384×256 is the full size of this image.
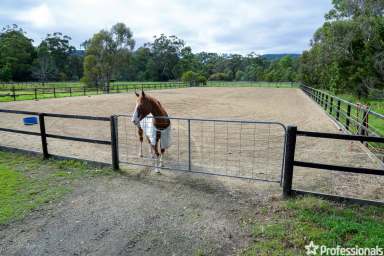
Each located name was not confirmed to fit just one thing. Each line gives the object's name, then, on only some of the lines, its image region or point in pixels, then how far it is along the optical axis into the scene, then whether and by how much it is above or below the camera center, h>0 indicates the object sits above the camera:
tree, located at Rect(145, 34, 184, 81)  98.75 +6.08
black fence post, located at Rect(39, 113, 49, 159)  6.12 -1.37
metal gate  5.73 -1.95
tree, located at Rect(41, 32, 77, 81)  88.75 +7.01
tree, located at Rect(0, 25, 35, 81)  70.00 +5.36
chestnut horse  5.55 -0.92
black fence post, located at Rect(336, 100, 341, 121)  10.30 -1.23
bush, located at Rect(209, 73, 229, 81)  101.06 -0.61
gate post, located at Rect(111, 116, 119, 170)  5.38 -1.35
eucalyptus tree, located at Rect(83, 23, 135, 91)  44.41 +3.55
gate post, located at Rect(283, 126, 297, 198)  4.10 -1.25
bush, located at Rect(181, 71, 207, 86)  64.94 -0.90
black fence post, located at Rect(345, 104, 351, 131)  8.72 -1.25
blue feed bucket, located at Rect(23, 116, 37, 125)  10.94 -1.84
